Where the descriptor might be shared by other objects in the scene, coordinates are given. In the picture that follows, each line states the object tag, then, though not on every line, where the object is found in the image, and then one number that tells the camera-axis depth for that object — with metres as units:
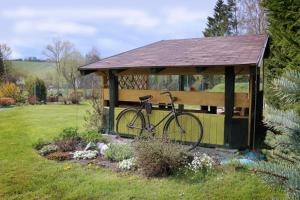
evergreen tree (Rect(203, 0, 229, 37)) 30.47
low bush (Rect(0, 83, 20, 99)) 21.92
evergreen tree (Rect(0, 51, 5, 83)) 29.30
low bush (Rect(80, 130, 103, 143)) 7.95
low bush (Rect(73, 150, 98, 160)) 6.92
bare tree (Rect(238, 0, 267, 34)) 20.45
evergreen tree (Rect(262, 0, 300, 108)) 5.59
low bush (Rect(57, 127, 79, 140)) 8.22
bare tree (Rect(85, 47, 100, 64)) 32.50
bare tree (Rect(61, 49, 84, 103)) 31.50
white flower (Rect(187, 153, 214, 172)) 5.66
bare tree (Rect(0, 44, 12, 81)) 29.30
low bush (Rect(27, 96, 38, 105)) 21.90
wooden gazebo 7.04
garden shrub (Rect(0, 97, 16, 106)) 20.27
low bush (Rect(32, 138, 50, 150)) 8.02
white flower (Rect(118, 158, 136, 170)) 6.08
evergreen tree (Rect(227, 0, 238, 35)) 29.58
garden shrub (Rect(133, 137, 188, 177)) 5.61
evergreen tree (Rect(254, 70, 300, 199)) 1.35
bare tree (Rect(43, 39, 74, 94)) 34.56
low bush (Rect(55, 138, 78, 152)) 7.55
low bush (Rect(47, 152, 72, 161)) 6.91
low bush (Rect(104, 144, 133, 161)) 6.67
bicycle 7.51
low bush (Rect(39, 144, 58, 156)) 7.39
